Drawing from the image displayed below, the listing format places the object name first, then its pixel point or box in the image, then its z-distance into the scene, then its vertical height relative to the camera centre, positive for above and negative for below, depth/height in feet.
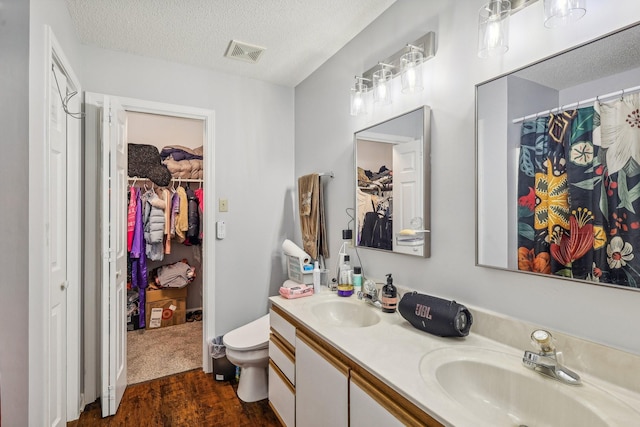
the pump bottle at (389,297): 5.20 -1.37
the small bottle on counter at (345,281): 6.24 -1.33
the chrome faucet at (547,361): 3.05 -1.48
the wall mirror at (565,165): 2.96 +0.53
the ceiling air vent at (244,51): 7.09 +3.75
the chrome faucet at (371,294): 5.54 -1.42
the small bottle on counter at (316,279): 6.61 -1.35
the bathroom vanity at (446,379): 2.83 -1.66
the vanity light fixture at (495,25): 3.81 +2.29
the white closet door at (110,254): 6.42 -0.83
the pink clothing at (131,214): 10.62 +0.00
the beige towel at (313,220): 7.68 -0.14
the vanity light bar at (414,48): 4.91 +2.67
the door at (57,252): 4.94 -0.65
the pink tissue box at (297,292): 6.16 -1.52
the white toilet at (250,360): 6.90 -3.16
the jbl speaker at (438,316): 4.00 -1.32
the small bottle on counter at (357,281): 6.31 -1.33
